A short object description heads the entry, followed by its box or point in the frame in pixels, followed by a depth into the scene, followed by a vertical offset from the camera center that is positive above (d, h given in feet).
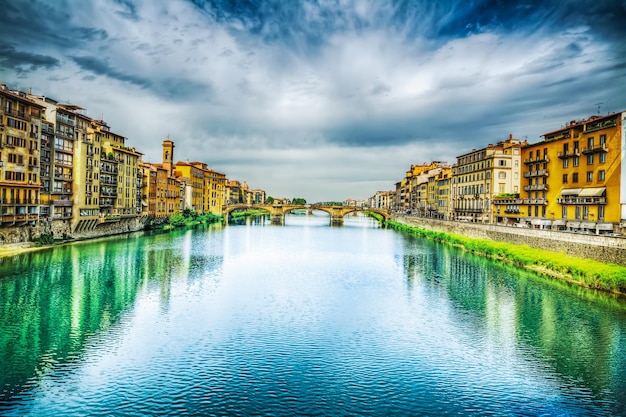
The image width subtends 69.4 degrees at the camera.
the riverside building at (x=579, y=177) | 156.35 +13.97
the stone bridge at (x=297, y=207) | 481.87 -2.10
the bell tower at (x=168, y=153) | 408.51 +47.01
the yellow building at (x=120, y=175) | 254.27 +17.53
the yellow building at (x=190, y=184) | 424.05 +20.77
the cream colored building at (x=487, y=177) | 262.67 +20.25
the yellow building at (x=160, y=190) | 316.19 +10.67
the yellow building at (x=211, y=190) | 488.85 +18.17
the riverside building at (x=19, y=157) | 163.73 +17.05
